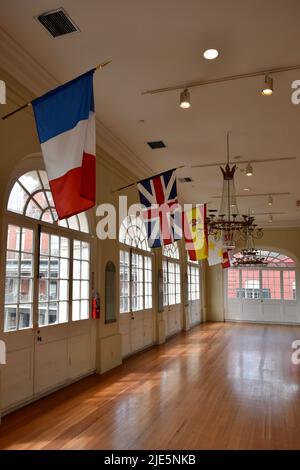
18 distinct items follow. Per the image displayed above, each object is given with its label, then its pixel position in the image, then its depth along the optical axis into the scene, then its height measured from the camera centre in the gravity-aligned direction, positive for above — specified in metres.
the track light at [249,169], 7.86 +2.23
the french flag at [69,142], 3.27 +1.20
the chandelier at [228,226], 6.59 +0.90
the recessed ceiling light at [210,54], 4.29 +2.57
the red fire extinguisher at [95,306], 6.38 -0.53
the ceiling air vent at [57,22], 3.72 +2.63
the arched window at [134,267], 7.96 +0.19
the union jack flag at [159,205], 6.15 +1.17
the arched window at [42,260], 4.66 +0.22
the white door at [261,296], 15.68 -0.92
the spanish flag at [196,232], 8.20 +1.01
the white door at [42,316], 4.56 -0.56
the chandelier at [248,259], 12.06 +0.56
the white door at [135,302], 7.92 -0.61
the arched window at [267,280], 15.80 -0.24
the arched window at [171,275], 11.03 +0.00
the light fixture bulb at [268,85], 4.50 +2.32
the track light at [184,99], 4.91 +2.34
